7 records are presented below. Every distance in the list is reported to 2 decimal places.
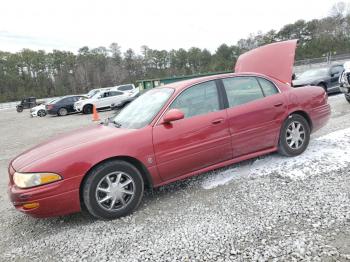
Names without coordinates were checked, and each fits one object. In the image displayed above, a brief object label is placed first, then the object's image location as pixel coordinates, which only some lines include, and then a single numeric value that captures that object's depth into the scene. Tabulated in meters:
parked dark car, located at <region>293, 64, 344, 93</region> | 12.55
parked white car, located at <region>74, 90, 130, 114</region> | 19.66
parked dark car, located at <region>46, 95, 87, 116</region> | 21.00
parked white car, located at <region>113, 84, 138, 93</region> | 26.62
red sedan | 3.22
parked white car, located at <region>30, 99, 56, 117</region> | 23.38
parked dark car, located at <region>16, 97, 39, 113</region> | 36.68
